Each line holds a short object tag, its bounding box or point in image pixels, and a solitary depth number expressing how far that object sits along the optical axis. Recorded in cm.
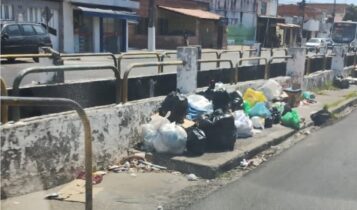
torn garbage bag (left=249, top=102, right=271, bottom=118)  971
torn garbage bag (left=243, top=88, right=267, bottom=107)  1041
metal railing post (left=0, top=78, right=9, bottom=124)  511
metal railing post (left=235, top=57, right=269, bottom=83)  1129
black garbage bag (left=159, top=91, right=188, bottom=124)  782
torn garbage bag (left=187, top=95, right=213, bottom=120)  827
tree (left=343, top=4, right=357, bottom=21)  10969
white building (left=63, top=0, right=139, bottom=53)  3151
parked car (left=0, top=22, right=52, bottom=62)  2186
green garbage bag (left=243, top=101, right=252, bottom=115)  981
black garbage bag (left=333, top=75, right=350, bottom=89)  1812
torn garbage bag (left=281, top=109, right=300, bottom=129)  984
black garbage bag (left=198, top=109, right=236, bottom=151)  735
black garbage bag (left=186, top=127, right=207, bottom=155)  700
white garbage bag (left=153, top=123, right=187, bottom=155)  696
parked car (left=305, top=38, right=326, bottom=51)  5516
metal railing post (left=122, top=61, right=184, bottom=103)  705
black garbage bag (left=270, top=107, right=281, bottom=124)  995
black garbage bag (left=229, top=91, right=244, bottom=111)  953
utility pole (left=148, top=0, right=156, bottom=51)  3315
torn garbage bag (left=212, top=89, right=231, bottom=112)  921
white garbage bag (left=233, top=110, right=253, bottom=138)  841
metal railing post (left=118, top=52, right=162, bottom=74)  1043
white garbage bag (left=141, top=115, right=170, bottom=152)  707
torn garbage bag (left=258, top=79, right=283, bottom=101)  1153
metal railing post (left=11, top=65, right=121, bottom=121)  531
